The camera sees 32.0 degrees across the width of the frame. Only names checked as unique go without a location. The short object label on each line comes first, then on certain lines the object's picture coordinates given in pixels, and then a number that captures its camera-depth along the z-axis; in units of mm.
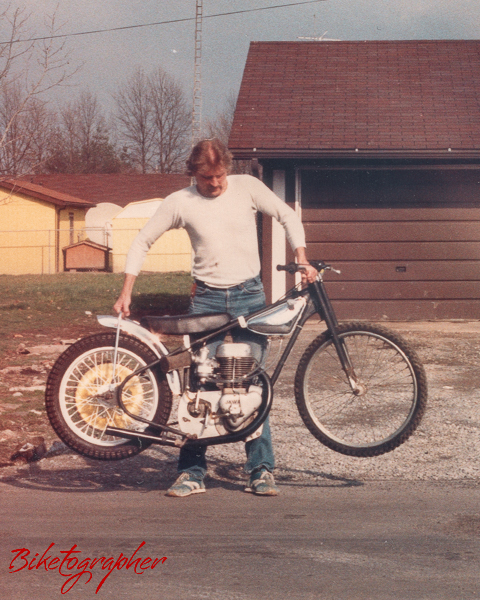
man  4871
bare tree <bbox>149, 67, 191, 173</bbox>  69750
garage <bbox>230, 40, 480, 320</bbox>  13984
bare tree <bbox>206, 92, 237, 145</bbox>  63531
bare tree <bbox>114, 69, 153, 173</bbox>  70312
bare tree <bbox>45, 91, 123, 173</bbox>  67375
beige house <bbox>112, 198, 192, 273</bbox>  36875
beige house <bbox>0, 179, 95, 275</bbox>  37562
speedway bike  4742
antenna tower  35300
